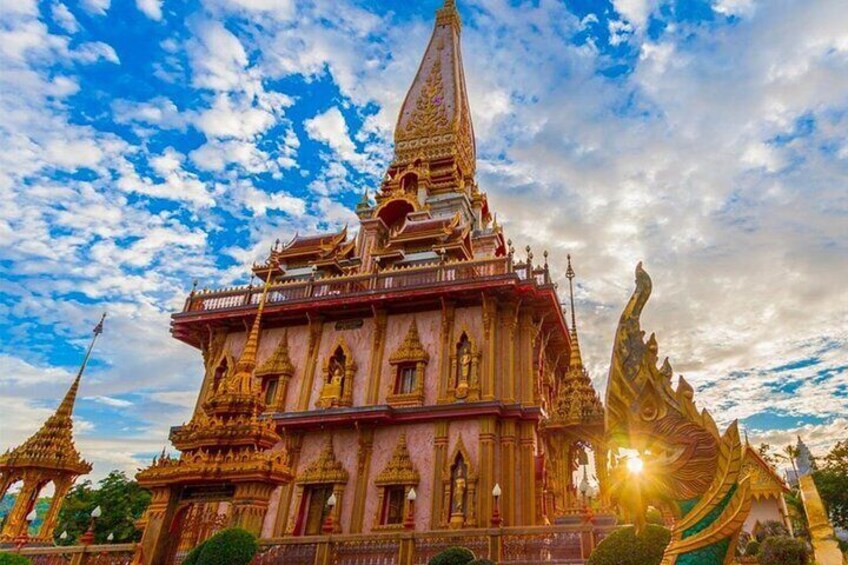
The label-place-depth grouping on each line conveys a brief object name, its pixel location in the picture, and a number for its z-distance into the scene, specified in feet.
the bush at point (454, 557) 31.65
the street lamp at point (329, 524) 43.37
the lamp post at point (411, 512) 42.11
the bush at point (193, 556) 30.40
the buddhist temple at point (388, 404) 37.93
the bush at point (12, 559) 33.83
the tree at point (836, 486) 107.76
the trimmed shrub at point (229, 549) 29.69
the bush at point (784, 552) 38.17
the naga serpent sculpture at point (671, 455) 11.26
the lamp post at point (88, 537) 36.65
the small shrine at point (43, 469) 47.50
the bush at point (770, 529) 68.98
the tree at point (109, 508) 89.85
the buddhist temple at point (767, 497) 83.14
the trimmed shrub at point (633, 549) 21.81
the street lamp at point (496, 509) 40.88
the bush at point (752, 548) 54.47
